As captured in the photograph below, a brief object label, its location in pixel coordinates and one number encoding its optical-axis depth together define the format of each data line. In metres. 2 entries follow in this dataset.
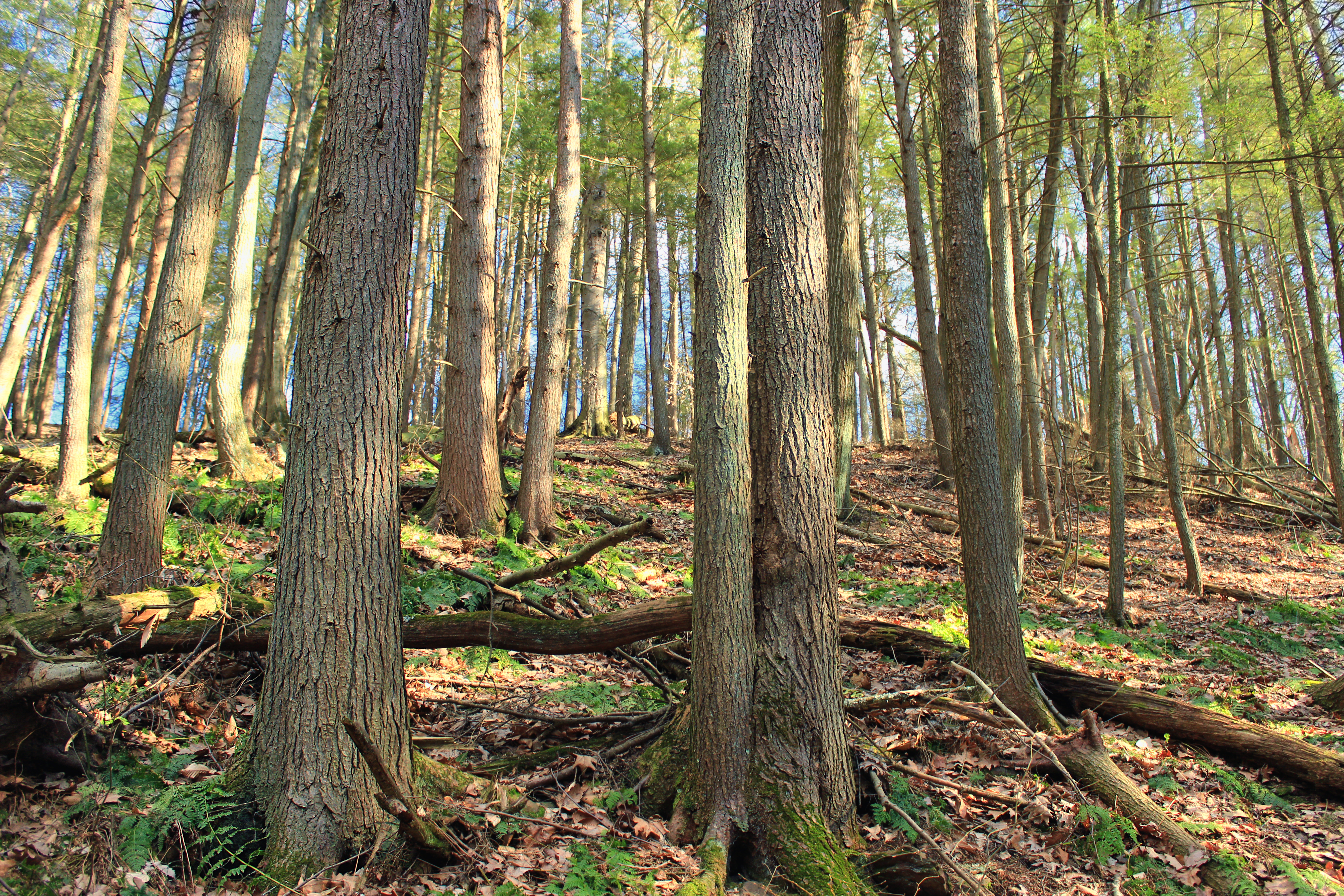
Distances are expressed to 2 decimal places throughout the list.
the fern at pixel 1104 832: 3.57
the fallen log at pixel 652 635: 3.91
